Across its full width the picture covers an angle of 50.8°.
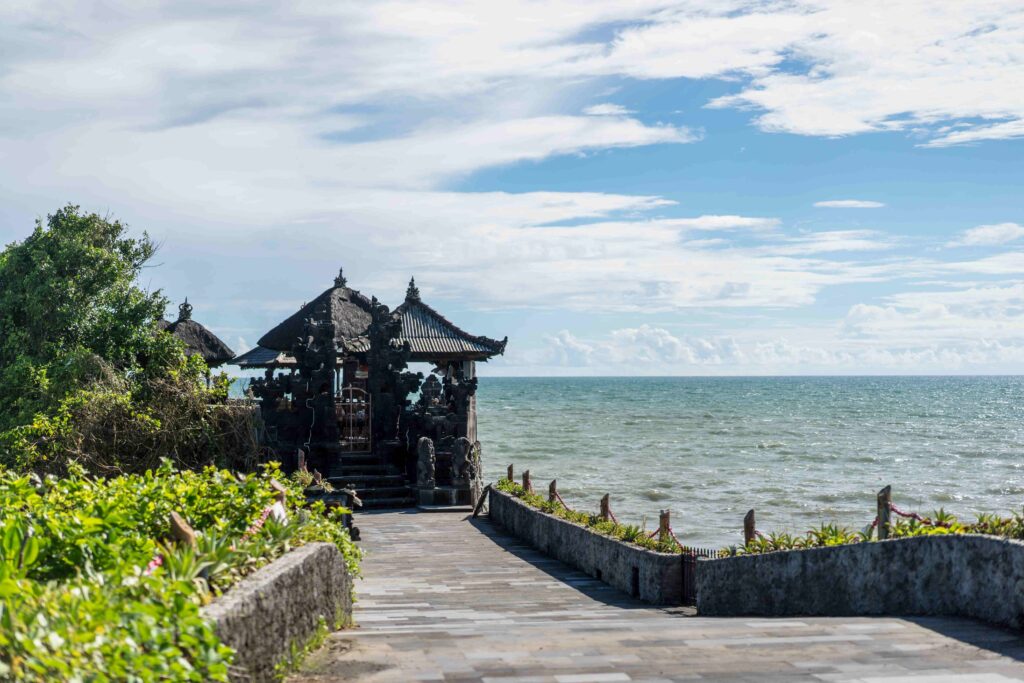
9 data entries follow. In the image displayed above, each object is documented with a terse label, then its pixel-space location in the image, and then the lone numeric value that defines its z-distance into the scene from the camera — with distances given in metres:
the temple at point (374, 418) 27.06
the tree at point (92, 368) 23.48
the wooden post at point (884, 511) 12.86
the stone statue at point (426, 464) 26.66
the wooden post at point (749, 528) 15.40
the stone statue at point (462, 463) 26.75
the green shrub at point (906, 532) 10.59
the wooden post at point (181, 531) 7.31
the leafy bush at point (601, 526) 16.31
